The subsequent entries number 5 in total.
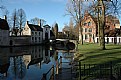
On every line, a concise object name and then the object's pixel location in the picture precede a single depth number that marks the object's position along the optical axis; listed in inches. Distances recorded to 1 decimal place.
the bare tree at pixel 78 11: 948.0
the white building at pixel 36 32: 1496.6
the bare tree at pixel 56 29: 1927.3
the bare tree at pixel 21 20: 1496.5
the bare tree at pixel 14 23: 1447.4
